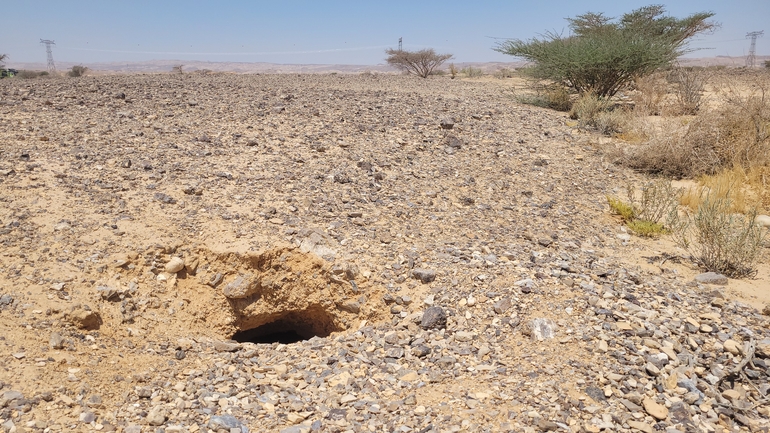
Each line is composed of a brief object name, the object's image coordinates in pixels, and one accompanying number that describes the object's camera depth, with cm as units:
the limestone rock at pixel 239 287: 378
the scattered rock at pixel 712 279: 363
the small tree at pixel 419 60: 2639
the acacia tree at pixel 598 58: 1012
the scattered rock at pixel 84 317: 302
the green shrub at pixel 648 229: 447
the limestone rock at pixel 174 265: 368
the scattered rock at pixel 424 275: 360
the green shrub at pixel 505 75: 2011
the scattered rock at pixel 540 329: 298
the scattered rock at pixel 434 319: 317
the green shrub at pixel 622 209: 480
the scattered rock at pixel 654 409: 241
